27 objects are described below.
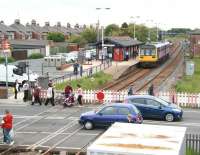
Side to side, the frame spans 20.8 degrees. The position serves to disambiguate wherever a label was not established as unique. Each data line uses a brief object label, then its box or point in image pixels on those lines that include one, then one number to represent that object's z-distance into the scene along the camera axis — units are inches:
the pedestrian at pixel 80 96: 1282.1
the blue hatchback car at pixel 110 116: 952.3
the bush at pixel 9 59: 2707.2
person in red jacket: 864.3
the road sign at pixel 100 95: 1309.1
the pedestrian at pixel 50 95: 1261.1
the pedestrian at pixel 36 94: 1275.5
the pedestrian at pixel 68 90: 1249.1
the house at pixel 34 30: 5620.1
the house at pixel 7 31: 4717.0
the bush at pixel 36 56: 3167.8
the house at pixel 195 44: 3654.0
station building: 2832.2
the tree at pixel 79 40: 4544.8
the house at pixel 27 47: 3092.8
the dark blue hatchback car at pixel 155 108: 1085.8
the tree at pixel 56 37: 4945.9
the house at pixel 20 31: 5093.5
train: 2736.2
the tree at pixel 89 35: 4626.0
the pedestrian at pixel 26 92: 1337.0
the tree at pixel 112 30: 5075.8
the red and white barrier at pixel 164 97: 1270.9
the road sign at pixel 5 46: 1443.2
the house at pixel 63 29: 6405.5
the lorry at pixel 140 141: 553.0
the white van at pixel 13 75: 1744.6
